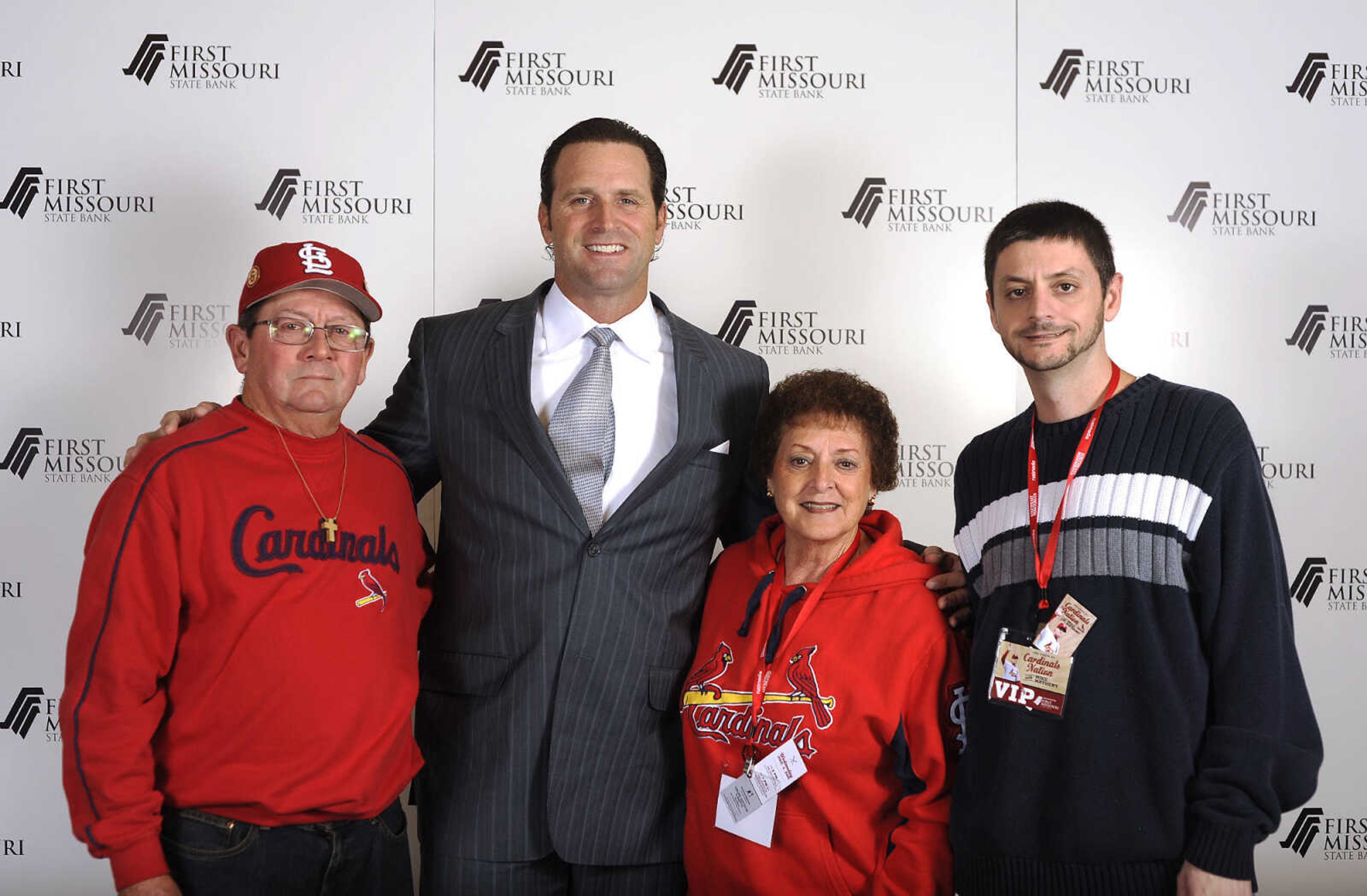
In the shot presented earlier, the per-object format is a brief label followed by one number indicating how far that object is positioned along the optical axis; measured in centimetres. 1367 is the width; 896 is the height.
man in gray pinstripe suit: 193
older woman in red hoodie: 178
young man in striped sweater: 153
